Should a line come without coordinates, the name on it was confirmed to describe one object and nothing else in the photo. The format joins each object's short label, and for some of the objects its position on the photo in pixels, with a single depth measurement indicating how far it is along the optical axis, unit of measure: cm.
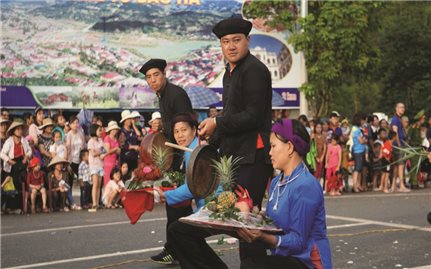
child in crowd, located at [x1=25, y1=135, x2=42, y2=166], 1464
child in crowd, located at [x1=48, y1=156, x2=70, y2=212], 1452
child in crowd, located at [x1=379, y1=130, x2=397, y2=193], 1809
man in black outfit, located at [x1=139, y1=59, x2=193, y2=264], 793
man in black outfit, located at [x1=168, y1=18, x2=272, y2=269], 591
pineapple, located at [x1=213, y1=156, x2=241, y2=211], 485
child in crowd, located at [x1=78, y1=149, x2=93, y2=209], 1500
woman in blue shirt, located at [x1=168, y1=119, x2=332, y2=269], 488
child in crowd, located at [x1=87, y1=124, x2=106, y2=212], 1492
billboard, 2683
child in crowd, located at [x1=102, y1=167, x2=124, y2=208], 1488
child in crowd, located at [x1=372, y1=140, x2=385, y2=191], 1820
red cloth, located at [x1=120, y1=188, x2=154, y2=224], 665
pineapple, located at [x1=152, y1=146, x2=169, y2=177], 699
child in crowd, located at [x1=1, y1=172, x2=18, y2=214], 1402
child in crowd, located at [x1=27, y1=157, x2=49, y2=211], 1418
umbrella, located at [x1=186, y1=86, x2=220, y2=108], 2844
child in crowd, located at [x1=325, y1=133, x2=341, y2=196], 1722
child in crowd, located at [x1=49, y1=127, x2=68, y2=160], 1494
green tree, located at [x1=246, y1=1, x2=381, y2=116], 2823
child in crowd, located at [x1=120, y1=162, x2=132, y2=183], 1524
